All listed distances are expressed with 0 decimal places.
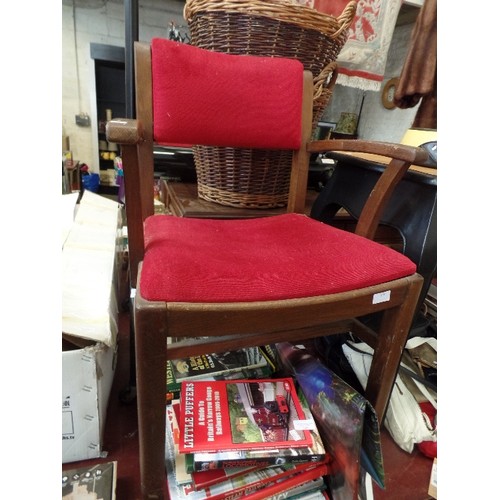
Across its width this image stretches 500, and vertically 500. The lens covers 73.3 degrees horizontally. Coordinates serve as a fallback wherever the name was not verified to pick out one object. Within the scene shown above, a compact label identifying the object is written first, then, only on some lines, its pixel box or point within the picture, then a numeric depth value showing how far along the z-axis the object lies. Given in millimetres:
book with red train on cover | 628
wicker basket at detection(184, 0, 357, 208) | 882
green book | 879
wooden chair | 504
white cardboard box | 731
